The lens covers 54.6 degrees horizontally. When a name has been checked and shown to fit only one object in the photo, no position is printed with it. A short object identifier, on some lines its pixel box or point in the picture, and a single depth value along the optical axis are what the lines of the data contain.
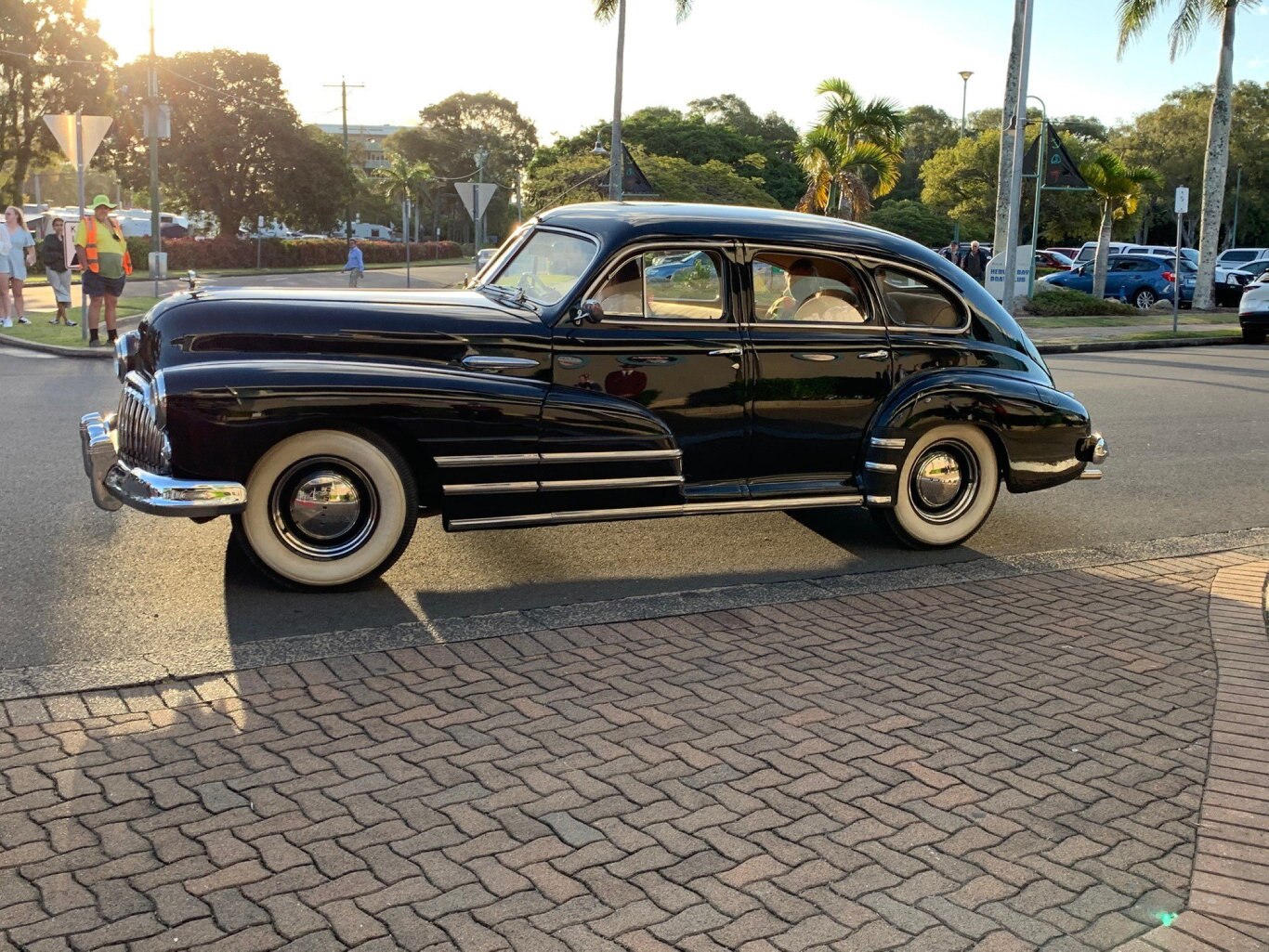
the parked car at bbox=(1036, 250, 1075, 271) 39.28
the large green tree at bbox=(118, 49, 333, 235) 53.88
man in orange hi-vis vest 14.54
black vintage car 5.42
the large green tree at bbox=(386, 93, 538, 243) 94.00
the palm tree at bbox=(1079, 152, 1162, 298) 29.98
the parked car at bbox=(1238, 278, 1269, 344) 22.00
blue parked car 31.70
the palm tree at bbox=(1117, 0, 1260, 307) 27.72
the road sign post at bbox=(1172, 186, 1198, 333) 22.06
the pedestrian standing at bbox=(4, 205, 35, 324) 17.06
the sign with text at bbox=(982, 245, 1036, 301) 23.00
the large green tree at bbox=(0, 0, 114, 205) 47.53
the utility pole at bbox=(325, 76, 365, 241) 72.56
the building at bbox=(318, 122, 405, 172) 171.62
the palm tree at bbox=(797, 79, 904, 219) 30.44
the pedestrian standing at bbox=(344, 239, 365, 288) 27.33
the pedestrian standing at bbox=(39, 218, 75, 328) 17.55
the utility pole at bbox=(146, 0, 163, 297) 25.75
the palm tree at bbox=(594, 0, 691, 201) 26.56
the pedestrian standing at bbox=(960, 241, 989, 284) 31.50
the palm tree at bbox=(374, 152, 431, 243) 84.25
